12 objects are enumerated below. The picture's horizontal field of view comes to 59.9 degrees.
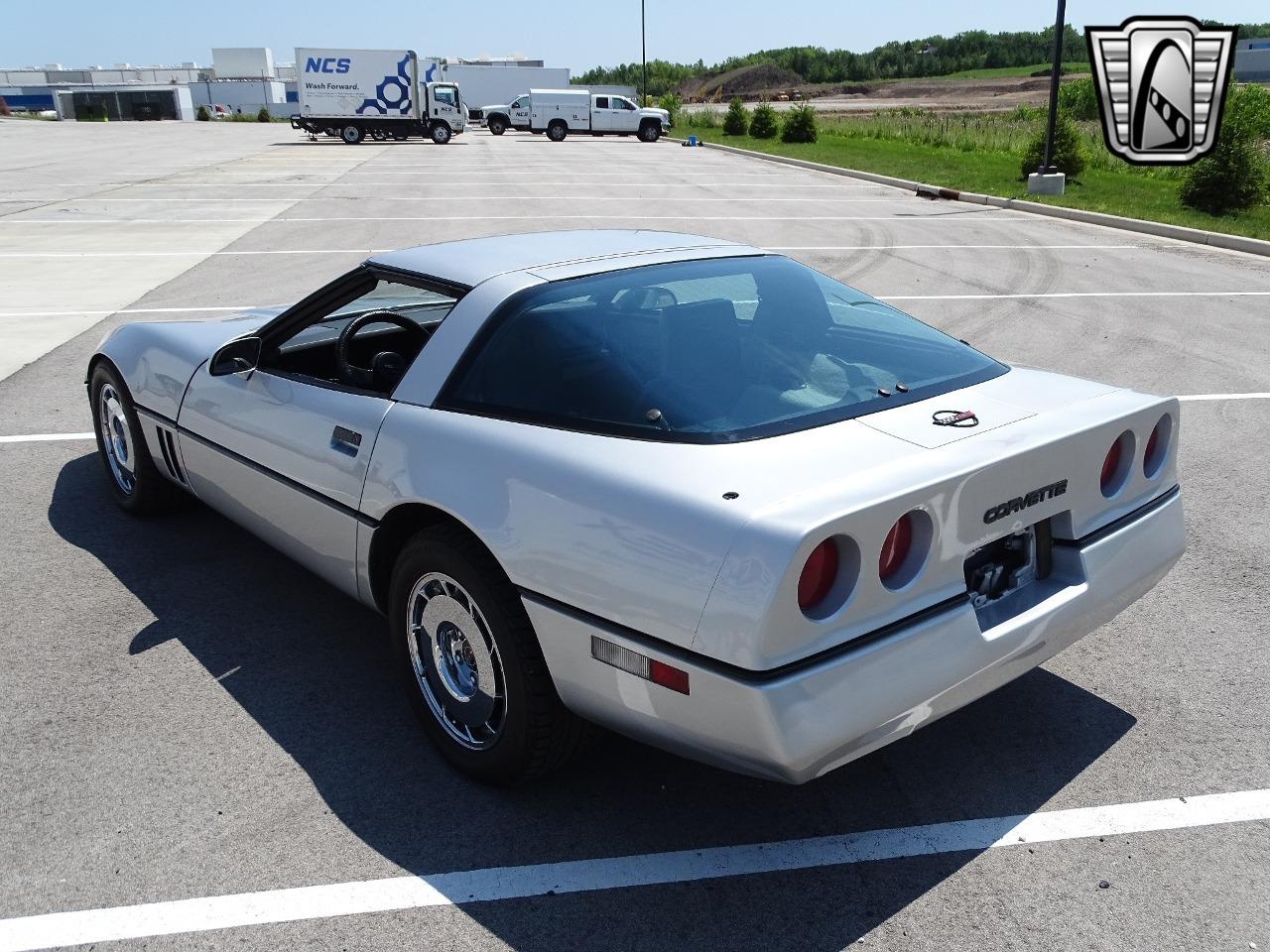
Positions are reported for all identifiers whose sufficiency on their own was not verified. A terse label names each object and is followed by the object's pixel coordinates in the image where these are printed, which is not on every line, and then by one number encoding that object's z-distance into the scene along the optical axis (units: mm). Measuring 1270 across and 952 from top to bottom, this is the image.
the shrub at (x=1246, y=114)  16938
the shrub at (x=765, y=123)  40500
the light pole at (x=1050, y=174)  18906
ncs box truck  43094
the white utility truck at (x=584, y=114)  48812
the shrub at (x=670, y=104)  65319
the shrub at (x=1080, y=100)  43781
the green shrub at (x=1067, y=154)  21016
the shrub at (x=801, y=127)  36969
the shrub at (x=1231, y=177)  16859
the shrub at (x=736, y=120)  44062
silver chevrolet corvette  2457
